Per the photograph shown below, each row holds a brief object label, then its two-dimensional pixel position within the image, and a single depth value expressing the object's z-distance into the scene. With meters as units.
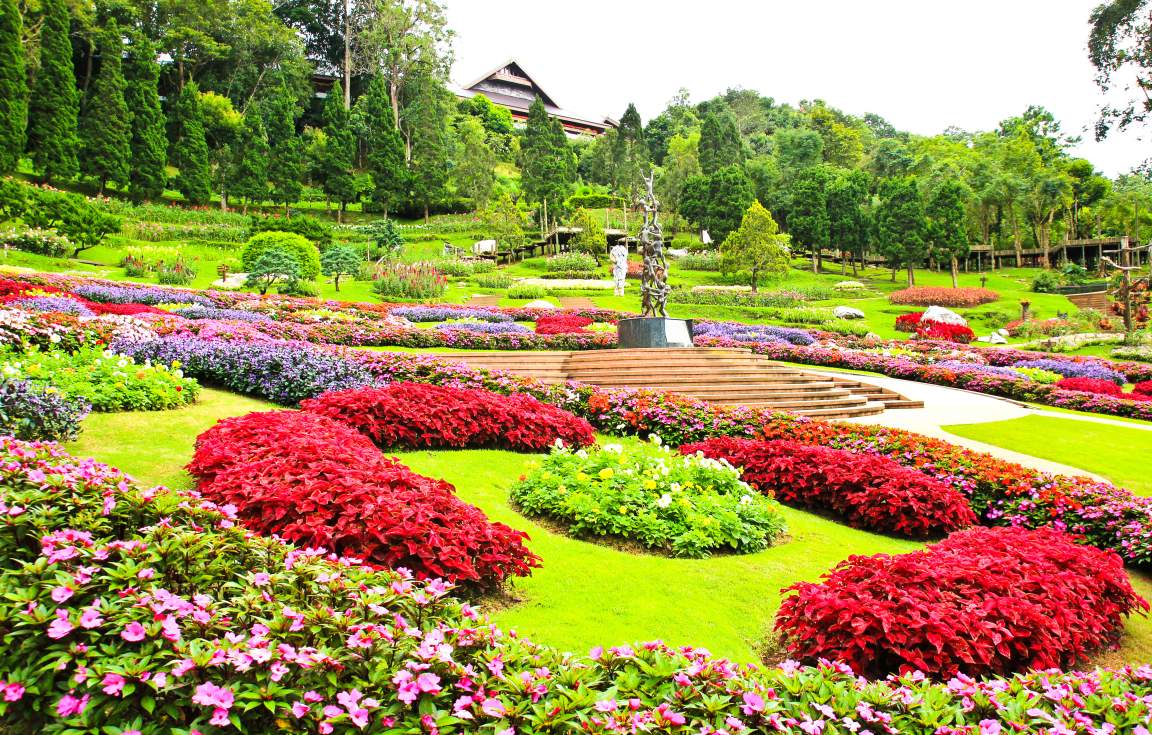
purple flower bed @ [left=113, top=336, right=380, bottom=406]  9.31
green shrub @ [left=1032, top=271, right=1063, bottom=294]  45.19
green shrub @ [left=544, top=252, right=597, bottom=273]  44.63
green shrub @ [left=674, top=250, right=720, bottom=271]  49.34
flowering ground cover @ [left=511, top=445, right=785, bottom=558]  5.95
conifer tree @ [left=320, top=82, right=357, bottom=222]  50.66
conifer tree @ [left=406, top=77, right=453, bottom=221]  55.84
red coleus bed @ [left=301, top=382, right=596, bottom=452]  7.76
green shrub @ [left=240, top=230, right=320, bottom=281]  28.39
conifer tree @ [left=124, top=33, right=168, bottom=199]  41.69
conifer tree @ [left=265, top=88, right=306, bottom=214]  48.12
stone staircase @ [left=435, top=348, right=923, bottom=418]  12.73
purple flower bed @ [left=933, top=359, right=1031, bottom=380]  17.98
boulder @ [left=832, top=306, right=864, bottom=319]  33.88
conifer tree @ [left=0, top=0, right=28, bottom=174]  33.91
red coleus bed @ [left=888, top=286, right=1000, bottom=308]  38.75
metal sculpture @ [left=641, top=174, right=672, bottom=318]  16.50
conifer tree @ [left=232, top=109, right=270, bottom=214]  46.12
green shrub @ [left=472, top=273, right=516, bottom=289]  36.69
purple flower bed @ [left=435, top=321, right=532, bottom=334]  18.89
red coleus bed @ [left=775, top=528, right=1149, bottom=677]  3.84
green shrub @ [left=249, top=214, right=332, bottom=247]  37.19
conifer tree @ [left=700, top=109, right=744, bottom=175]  61.82
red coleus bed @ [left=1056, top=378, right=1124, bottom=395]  17.58
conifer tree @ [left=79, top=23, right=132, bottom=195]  39.16
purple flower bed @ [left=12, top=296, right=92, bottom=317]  11.99
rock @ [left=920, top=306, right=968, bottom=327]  31.39
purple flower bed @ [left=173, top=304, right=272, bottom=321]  15.57
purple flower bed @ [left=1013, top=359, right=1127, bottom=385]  20.23
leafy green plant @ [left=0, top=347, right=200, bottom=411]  7.25
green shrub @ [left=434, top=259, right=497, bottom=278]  39.25
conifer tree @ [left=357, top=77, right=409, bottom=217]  52.50
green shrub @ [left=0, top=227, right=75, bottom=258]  24.70
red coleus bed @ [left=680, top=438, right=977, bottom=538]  7.20
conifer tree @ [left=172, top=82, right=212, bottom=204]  44.31
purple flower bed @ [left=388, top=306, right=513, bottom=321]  22.50
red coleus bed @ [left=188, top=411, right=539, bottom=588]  4.26
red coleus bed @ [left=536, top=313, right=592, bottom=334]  20.89
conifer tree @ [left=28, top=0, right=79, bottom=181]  37.00
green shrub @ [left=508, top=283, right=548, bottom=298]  33.72
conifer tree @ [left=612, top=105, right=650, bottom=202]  67.84
